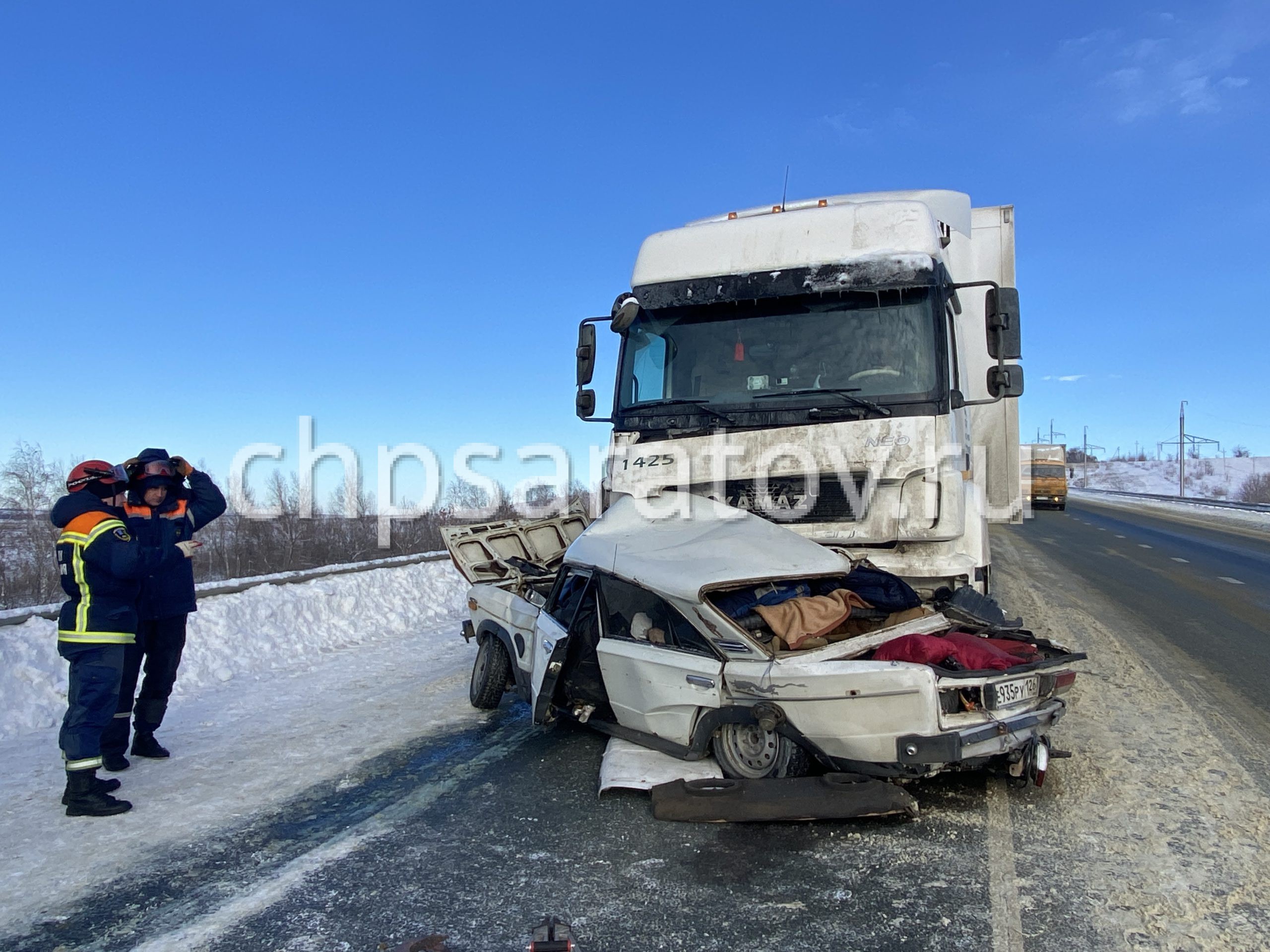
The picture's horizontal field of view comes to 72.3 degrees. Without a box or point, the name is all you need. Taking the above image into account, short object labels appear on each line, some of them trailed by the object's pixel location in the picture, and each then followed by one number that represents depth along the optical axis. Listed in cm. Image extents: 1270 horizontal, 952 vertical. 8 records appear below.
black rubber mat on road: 407
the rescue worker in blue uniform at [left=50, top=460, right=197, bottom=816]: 472
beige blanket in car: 455
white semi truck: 421
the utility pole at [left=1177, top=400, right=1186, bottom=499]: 5888
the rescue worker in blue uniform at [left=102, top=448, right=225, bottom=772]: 544
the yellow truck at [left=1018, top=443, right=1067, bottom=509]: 3709
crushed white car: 405
